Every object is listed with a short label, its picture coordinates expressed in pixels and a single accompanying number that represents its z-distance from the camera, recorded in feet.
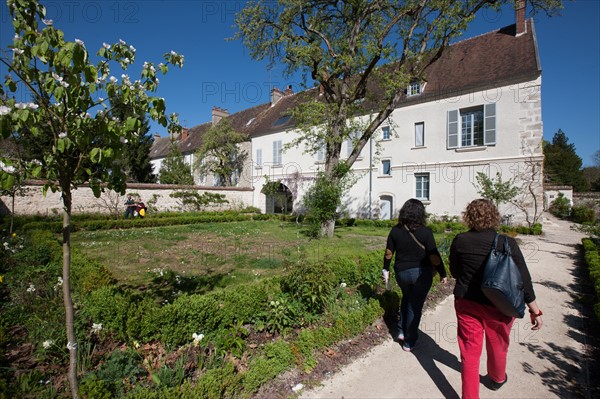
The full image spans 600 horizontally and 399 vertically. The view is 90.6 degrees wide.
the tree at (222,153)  84.94
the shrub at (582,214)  75.20
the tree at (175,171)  92.58
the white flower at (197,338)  9.84
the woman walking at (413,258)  11.22
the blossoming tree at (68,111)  6.42
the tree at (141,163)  89.12
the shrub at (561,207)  86.12
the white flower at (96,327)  10.11
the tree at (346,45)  36.11
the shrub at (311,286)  13.51
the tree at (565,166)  136.15
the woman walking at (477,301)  8.48
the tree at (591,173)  154.51
